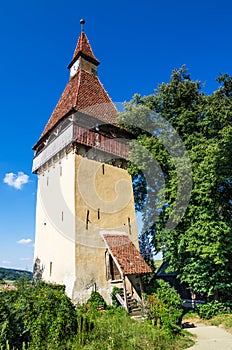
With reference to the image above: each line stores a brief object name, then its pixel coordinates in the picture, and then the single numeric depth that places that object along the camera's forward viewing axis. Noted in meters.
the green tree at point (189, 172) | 12.02
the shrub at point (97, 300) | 11.54
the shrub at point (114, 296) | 12.58
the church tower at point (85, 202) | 12.90
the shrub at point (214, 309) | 11.91
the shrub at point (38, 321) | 6.07
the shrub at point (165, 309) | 8.18
